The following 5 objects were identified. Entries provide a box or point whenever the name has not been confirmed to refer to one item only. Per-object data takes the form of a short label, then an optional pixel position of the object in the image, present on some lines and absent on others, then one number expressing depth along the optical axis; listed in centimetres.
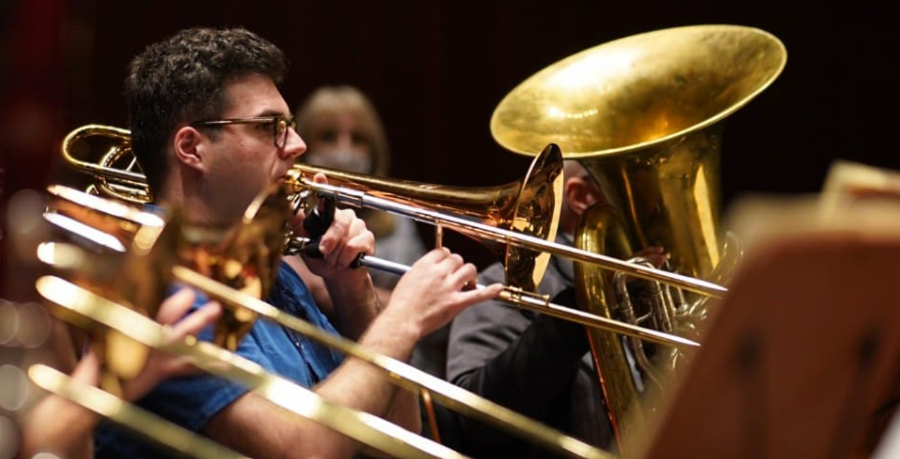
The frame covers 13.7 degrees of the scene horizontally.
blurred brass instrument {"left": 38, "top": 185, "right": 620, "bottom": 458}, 485
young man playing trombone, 527
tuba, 569
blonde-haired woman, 644
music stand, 336
